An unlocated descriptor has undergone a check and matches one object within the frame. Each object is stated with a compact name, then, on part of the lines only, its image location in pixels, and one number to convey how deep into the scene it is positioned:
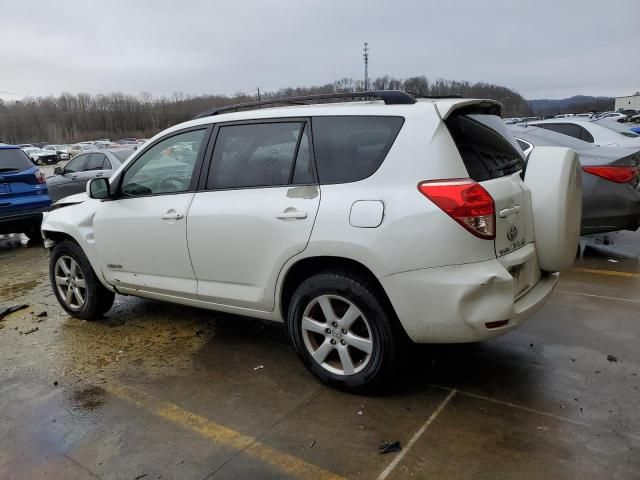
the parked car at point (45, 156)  46.10
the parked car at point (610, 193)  5.70
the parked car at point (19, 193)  8.34
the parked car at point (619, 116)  40.62
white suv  2.71
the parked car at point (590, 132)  8.92
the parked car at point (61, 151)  51.51
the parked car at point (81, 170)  11.09
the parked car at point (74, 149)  47.97
